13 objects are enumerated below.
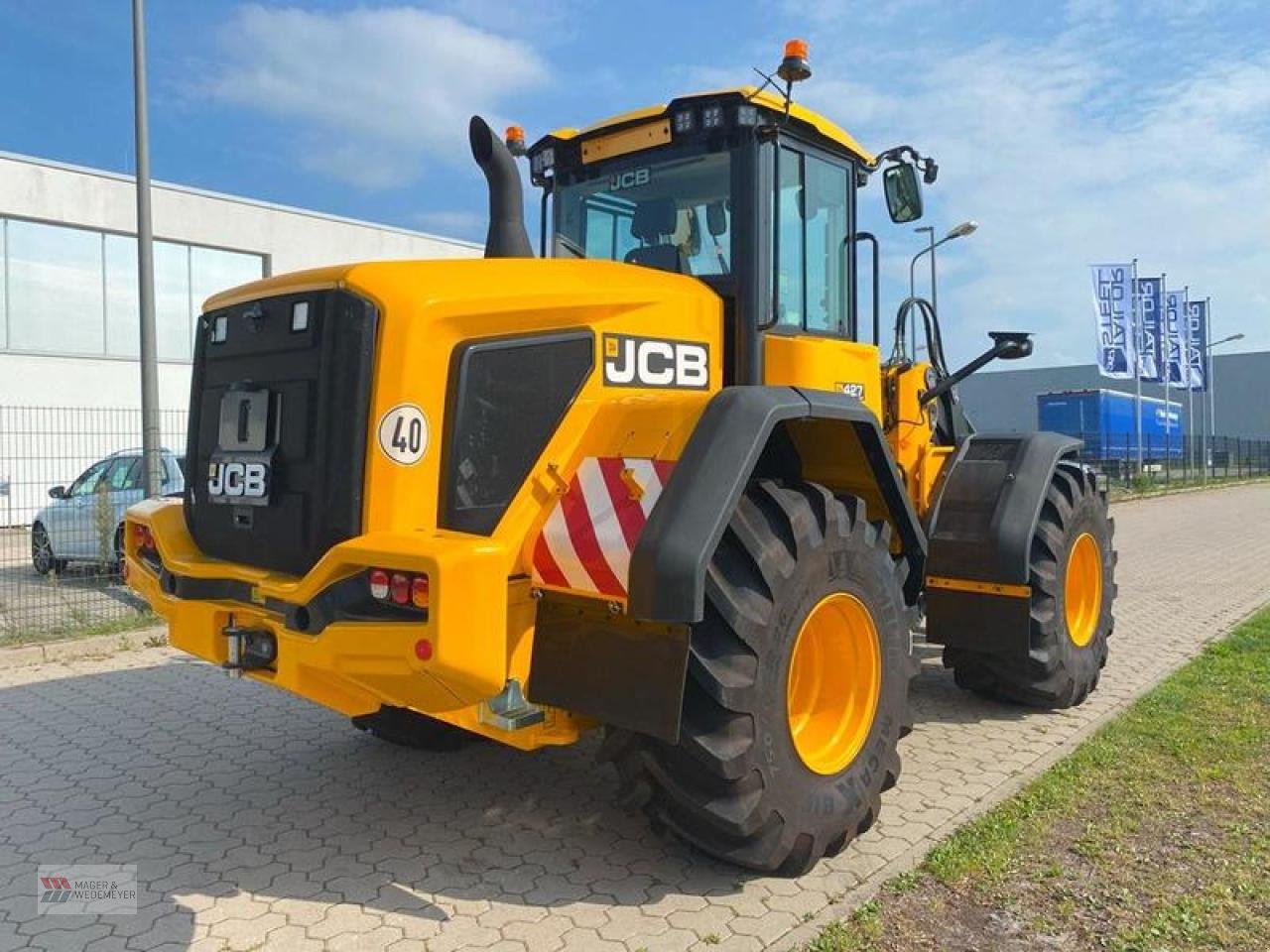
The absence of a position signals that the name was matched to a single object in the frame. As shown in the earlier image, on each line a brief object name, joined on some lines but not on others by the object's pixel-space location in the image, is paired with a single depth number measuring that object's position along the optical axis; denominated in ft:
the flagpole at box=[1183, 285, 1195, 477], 100.27
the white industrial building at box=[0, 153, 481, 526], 62.44
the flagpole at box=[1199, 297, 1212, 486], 104.22
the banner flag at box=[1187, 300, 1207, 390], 103.30
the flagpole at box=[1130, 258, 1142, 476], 85.15
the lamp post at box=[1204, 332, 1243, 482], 108.06
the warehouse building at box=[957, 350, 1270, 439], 194.29
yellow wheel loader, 10.10
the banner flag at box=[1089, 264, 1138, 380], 83.05
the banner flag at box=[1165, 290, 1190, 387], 94.48
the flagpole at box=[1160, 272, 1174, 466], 88.76
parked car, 30.30
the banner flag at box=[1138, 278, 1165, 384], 87.92
